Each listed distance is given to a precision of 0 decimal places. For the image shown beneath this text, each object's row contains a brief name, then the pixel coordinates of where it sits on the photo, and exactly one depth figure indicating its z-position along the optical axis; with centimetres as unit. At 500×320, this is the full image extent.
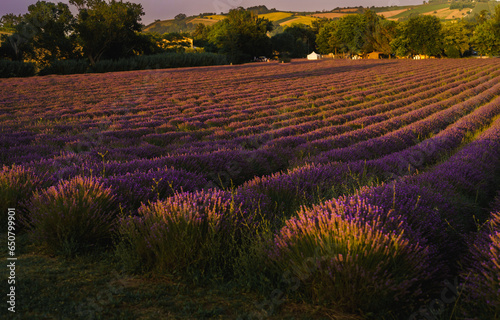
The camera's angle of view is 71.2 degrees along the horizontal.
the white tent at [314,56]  8406
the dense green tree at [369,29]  7709
